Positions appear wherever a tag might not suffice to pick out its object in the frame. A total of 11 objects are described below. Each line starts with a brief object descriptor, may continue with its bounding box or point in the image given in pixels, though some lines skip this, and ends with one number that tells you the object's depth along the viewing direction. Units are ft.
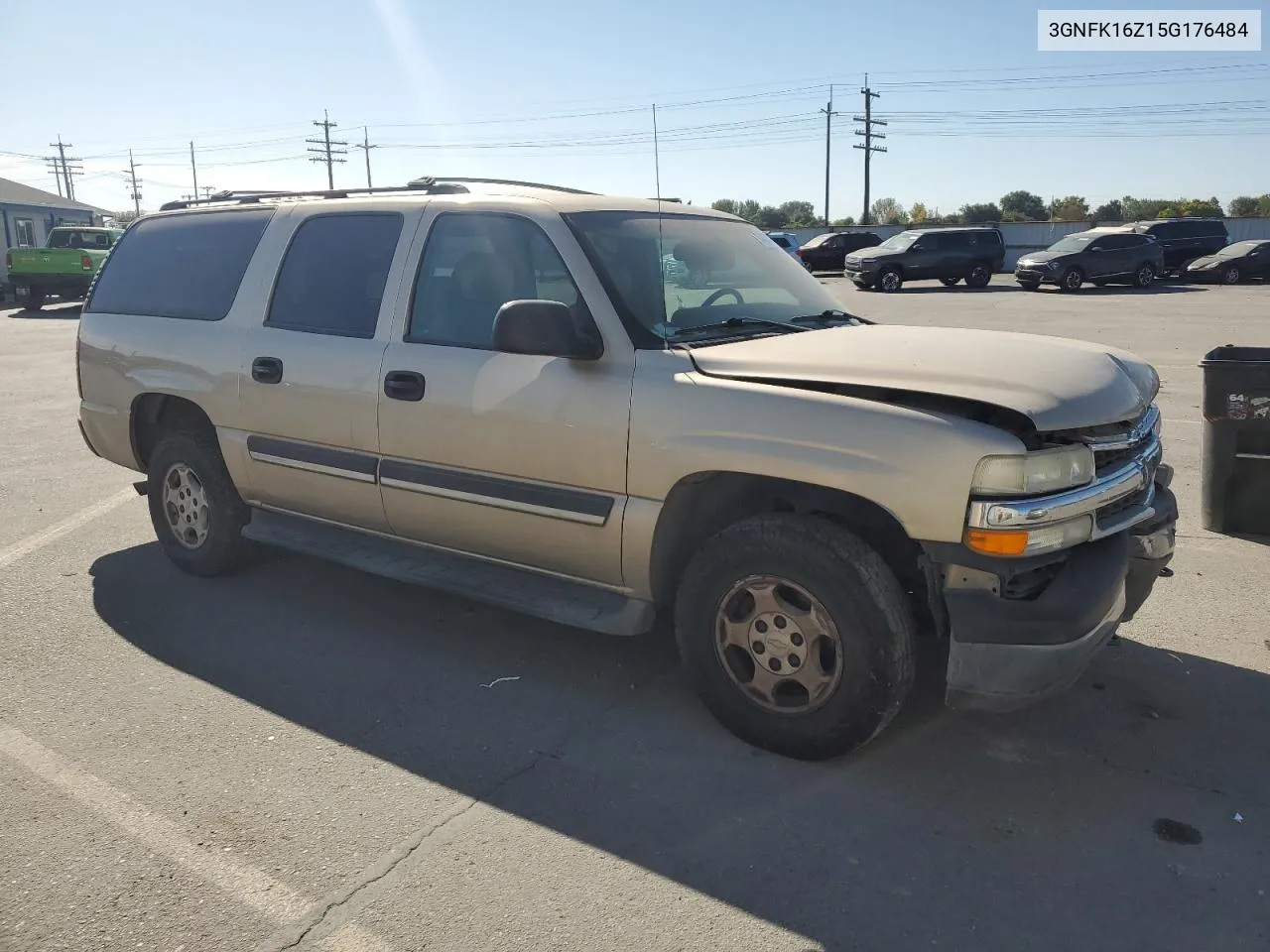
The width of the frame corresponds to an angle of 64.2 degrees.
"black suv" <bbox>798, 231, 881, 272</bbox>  123.75
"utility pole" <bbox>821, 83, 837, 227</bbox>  199.93
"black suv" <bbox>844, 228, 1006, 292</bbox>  99.30
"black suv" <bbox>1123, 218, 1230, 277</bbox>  102.06
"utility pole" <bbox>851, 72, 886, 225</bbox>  219.94
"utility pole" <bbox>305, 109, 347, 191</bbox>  277.03
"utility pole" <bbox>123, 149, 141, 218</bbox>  356.38
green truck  86.79
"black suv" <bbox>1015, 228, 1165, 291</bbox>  91.76
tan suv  10.03
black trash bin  17.67
